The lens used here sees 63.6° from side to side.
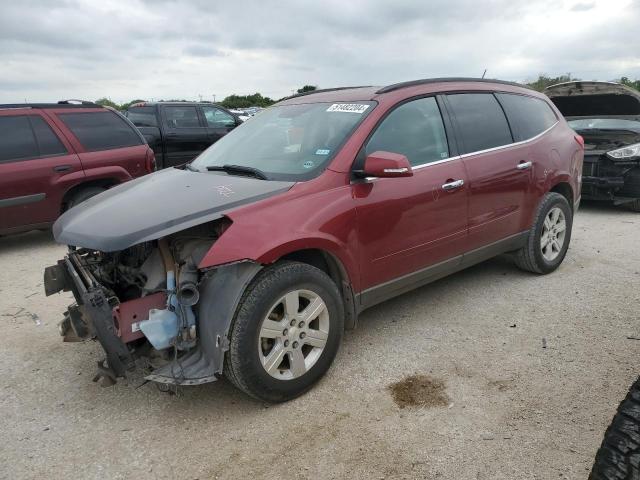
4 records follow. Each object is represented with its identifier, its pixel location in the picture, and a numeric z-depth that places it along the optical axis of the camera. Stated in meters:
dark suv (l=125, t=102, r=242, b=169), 10.41
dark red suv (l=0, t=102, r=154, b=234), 5.95
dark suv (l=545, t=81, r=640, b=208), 7.09
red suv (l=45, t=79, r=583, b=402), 2.65
